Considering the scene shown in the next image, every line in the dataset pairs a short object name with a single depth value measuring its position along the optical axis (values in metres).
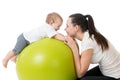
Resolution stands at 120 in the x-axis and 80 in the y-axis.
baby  3.34
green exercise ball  3.15
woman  3.16
